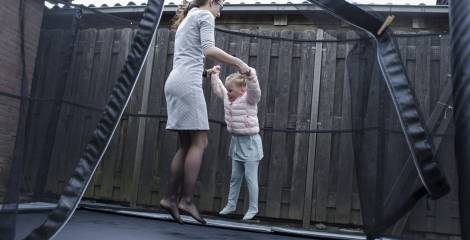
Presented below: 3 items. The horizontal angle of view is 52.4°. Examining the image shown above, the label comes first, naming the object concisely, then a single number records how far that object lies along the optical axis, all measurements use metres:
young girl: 3.27
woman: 2.32
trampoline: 1.47
